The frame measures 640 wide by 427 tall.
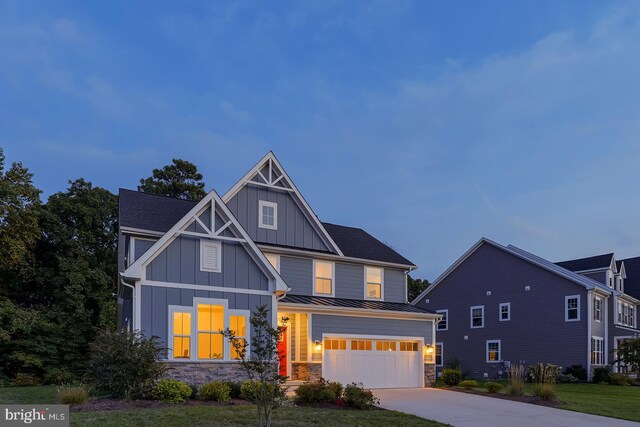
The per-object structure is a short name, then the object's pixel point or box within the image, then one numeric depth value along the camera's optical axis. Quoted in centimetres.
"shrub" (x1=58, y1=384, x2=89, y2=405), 1282
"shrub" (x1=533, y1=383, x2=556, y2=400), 1767
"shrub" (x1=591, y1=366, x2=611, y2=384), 2798
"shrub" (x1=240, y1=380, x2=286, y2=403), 1448
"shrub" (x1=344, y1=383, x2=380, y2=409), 1455
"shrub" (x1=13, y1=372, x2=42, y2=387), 2400
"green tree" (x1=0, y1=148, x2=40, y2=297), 2525
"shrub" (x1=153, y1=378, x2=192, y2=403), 1430
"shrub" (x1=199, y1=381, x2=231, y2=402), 1483
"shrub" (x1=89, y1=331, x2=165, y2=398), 1407
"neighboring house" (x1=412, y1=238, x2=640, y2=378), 3023
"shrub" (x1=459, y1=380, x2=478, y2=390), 2157
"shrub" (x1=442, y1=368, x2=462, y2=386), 2264
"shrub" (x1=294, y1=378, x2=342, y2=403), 1470
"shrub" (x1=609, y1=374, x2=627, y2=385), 2745
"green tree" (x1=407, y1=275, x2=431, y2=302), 4747
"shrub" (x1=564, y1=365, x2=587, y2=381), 2866
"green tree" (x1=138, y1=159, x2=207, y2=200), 3703
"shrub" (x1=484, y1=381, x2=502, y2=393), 1978
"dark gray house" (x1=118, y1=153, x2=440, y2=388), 1662
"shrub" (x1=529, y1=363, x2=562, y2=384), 1953
